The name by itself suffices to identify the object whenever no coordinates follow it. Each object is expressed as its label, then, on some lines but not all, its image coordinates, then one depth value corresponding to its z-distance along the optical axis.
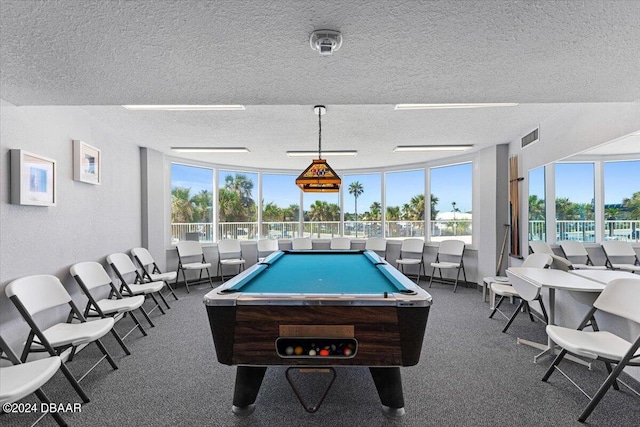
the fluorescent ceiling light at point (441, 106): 3.26
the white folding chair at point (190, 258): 5.54
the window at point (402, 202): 7.31
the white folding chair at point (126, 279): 3.80
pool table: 1.83
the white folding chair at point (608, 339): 1.93
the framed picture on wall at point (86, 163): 3.33
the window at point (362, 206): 7.79
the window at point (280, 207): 7.72
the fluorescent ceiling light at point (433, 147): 5.19
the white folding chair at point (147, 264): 4.52
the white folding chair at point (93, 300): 3.02
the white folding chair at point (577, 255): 3.44
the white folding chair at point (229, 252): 6.45
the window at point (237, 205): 7.16
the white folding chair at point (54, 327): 2.21
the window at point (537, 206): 4.01
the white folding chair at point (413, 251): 6.51
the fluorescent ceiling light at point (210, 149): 5.30
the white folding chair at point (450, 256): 5.62
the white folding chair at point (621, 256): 3.05
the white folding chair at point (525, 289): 2.82
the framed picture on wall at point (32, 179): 2.48
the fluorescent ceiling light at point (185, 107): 3.30
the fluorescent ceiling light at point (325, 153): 5.52
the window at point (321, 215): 7.93
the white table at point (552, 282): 2.54
